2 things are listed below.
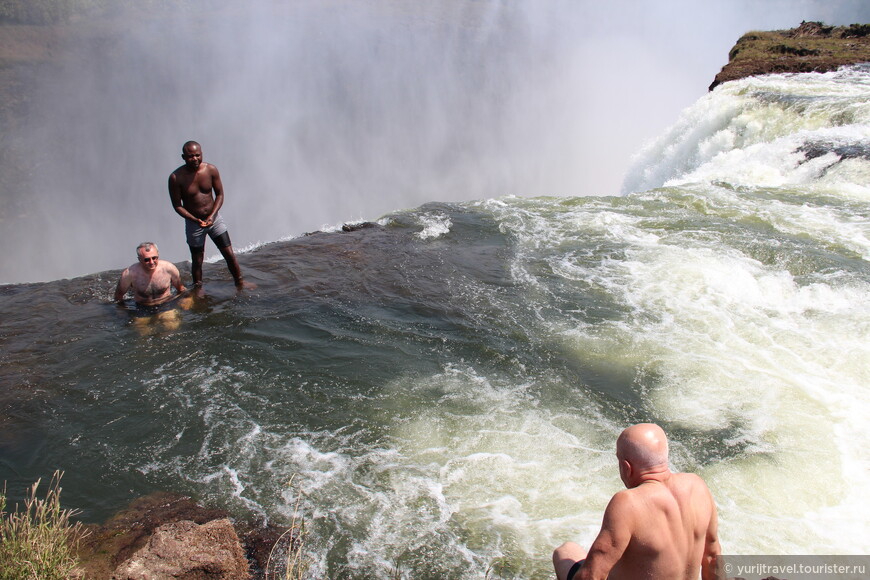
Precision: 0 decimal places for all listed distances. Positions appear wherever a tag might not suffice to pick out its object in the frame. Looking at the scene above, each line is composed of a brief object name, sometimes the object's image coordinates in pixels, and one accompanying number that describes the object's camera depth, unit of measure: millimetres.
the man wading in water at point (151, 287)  6930
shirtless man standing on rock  6891
